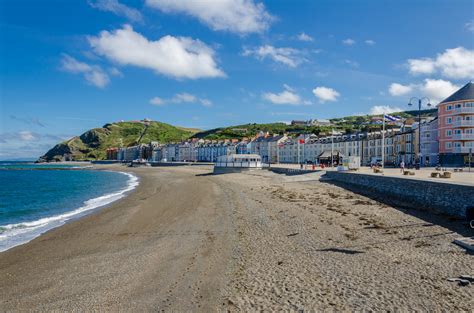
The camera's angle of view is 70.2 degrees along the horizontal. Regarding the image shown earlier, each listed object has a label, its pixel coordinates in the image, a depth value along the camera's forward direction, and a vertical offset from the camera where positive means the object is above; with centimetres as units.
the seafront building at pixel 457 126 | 4722 +444
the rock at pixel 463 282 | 798 -299
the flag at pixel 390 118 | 3366 +394
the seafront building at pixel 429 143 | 5456 +242
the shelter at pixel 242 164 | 5969 -117
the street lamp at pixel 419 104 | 3772 +623
